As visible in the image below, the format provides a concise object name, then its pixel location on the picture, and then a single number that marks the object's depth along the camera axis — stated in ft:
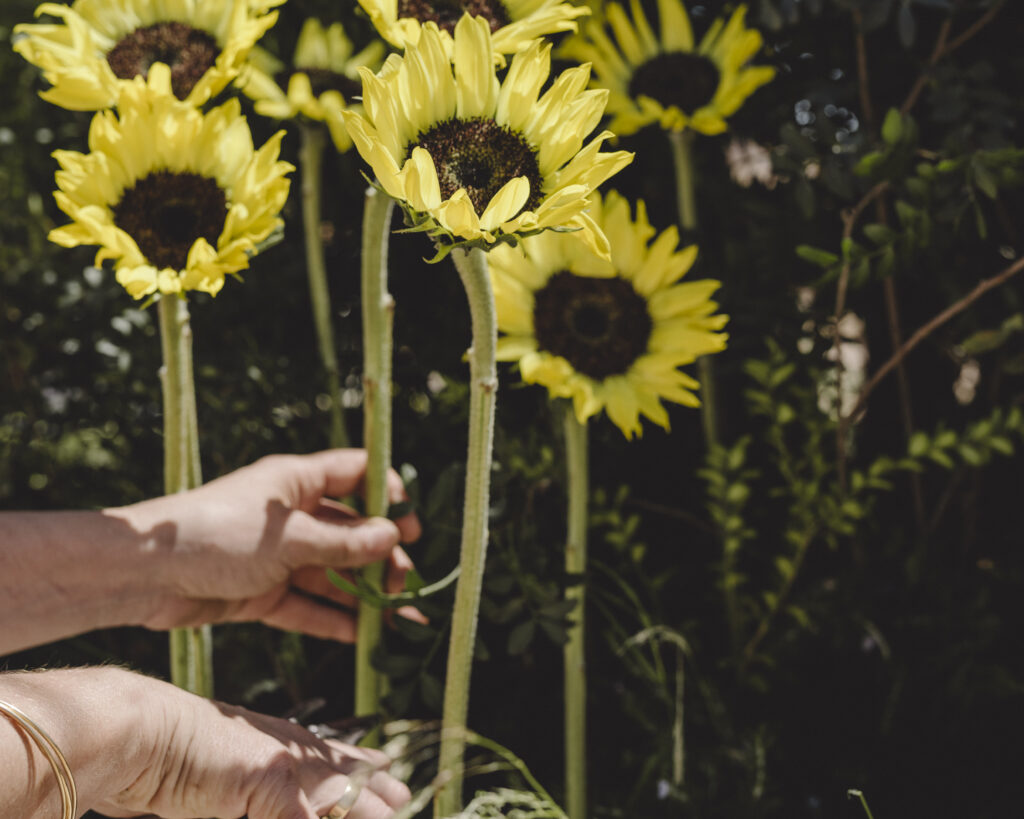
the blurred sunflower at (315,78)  2.90
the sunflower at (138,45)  2.19
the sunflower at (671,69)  2.89
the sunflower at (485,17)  1.94
